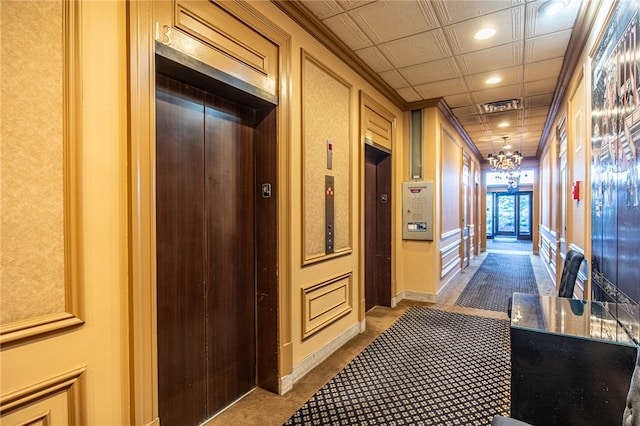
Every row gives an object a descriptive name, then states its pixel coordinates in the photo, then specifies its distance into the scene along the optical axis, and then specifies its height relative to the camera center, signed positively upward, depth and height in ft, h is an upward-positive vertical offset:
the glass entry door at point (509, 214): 54.44 -1.03
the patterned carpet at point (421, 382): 7.58 -4.81
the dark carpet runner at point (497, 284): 16.96 -4.98
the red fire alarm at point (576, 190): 11.43 +0.61
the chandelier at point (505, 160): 28.66 +4.34
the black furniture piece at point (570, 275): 9.33 -2.00
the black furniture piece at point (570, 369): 5.14 -2.74
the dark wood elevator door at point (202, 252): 6.66 -0.94
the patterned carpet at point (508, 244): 41.63 -5.35
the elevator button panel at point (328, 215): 10.55 -0.17
